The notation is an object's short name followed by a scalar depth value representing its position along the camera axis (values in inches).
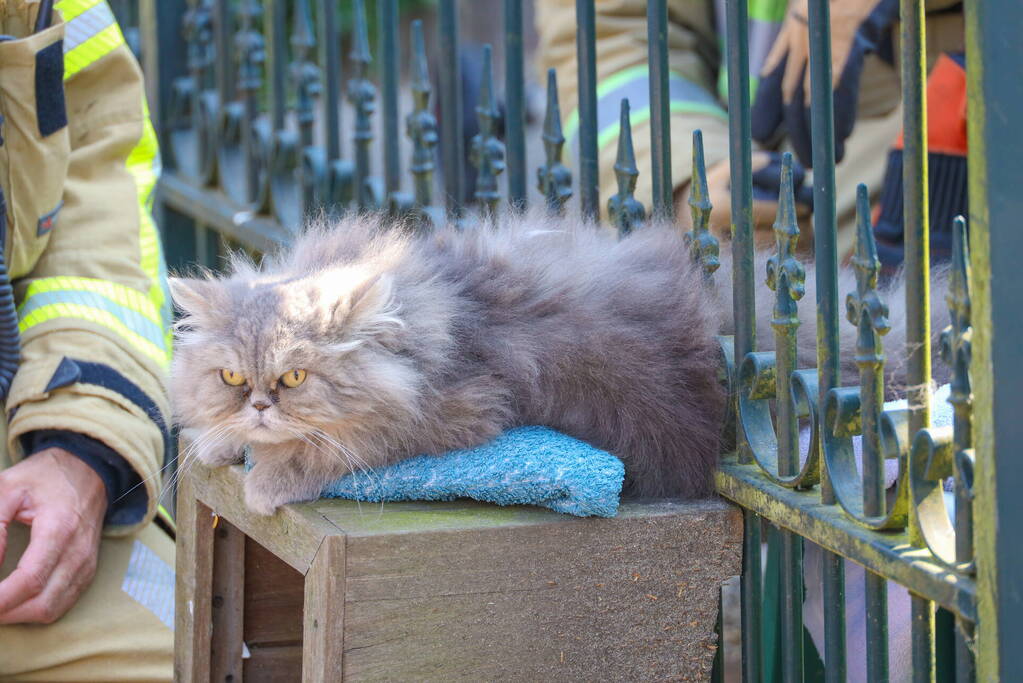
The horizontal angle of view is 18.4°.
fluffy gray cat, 105.7
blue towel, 102.6
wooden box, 101.4
